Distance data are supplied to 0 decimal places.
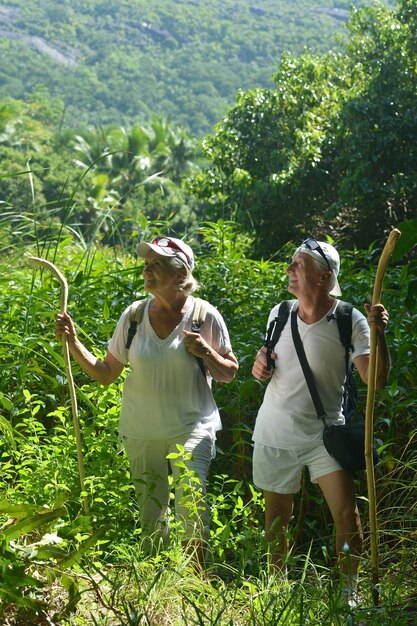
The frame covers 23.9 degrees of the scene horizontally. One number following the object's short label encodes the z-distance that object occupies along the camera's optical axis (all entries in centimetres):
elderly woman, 431
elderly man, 418
